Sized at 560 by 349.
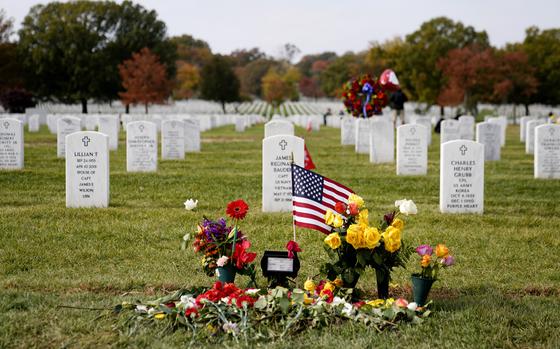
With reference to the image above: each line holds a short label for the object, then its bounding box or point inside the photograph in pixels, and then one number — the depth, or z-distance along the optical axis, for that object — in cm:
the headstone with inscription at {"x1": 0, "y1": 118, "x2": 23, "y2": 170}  1606
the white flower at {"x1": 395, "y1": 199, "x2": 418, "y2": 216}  620
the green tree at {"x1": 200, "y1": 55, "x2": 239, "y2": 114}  8481
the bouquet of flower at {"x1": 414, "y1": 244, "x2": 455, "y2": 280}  606
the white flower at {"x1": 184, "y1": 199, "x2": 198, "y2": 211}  718
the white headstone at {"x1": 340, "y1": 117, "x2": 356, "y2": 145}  2734
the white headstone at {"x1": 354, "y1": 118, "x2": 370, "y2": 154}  2238
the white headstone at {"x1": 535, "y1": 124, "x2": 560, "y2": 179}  1550
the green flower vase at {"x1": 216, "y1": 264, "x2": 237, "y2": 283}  657
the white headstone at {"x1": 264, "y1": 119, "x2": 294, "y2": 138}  1884
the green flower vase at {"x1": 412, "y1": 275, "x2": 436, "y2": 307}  612
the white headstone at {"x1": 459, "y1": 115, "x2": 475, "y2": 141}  2589
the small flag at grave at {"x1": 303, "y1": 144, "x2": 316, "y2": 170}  945
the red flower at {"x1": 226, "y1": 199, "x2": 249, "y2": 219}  655
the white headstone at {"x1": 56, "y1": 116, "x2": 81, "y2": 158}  2040
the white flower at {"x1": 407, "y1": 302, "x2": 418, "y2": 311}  581
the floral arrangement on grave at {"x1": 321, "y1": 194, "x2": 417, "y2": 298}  603
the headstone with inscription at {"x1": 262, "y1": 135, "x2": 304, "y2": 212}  1098
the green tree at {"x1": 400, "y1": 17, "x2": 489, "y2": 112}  6272
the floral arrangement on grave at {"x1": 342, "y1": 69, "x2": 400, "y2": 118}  2369
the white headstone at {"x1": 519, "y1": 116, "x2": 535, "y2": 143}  3042
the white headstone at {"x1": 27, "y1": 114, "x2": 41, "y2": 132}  3731
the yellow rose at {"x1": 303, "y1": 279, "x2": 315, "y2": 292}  621
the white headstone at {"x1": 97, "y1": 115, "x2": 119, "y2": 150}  2381
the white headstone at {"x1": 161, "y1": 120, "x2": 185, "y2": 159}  2025
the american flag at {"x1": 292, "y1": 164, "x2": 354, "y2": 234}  661
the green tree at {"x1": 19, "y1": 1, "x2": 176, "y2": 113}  6469
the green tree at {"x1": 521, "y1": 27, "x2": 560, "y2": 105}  6259
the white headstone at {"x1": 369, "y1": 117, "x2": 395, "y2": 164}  1923
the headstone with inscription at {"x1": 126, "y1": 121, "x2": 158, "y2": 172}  1628
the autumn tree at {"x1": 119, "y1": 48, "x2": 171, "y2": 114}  6022
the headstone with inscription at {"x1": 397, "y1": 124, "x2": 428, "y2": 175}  1622
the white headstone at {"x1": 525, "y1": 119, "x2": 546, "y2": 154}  2323
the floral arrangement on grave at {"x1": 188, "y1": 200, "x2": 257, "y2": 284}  652
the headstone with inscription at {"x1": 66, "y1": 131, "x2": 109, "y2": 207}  1141
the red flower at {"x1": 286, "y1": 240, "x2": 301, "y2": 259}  635
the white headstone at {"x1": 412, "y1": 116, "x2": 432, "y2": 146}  3084
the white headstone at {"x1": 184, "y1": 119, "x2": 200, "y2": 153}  2388
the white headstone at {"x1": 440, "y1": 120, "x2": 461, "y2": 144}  2145
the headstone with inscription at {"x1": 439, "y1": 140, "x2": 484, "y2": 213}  1102
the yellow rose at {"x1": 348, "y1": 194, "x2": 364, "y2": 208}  632
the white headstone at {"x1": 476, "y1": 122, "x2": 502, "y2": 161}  1988
